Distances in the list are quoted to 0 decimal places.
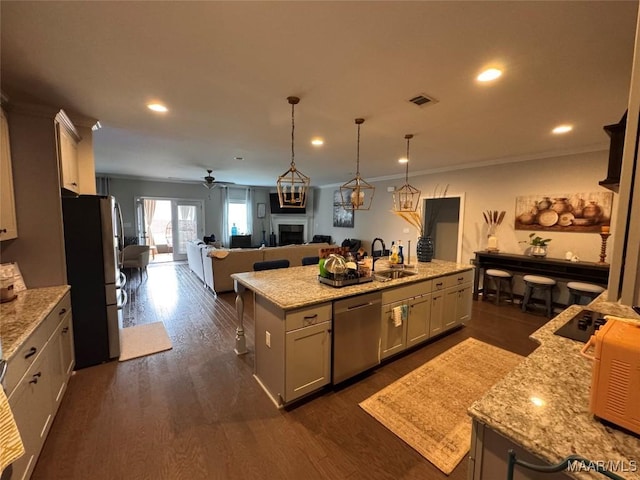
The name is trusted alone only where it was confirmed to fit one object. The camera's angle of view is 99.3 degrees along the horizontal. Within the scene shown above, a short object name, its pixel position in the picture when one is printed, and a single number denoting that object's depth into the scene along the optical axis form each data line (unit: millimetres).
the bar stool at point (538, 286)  4152
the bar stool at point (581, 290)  3688
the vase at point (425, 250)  4012
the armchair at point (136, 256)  6145
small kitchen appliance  784
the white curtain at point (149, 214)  8422
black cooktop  1514
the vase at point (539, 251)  4402
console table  3865
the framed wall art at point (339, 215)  8421
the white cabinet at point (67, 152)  2408
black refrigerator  2607
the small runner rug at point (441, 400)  1873
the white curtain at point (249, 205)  9906
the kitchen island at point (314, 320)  2127
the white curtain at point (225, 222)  9469
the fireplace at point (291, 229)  10266
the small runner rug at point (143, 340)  3025
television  9844
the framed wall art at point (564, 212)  3971
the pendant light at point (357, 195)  2922
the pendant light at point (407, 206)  3371
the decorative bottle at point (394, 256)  3326
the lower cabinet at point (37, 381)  1393
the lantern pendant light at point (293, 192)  2408
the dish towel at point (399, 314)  2732
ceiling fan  6347
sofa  5125
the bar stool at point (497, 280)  4633
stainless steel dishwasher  2338
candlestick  3820
